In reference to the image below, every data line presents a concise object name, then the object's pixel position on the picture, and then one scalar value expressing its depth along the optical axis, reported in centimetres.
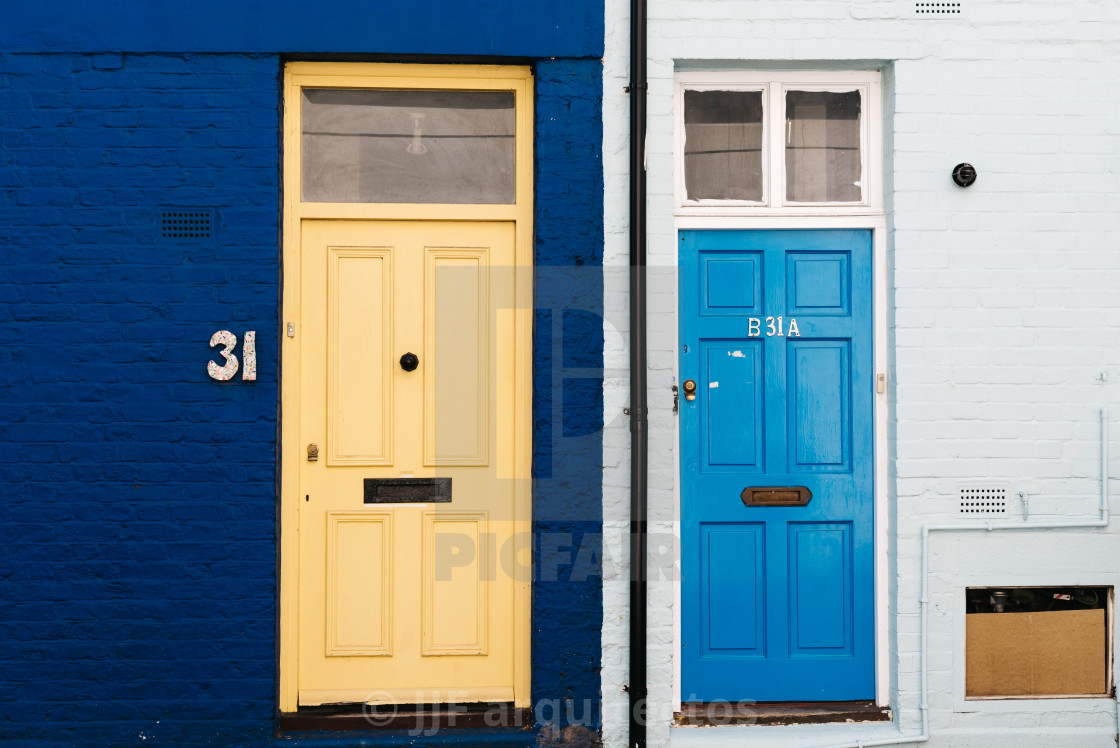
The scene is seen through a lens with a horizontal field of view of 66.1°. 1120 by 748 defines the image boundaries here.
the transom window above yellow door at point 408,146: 420
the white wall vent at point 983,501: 414
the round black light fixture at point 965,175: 410
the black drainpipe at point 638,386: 401
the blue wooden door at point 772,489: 425
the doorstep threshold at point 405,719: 407
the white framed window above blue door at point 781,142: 429
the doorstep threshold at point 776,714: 417
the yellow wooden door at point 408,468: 415
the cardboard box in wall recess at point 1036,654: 417
